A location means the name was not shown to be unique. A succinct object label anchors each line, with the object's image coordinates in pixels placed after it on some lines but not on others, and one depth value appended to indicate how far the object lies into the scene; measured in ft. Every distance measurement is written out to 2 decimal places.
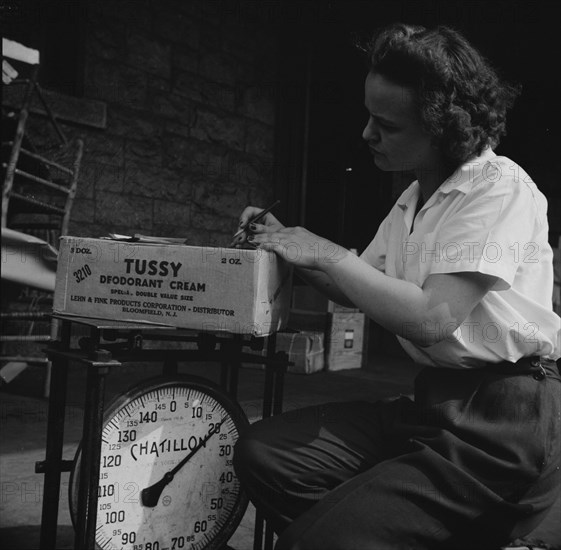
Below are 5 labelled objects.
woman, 4.80
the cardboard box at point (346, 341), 19.56
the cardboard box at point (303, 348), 18.52
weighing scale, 5.40
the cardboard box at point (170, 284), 5.45
